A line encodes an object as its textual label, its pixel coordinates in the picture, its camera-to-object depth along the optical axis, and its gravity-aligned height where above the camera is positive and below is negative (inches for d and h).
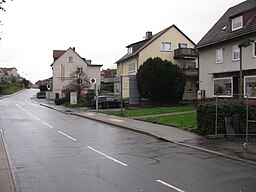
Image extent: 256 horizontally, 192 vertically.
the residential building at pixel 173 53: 1900.8 +200.9
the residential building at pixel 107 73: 4158.5 +225.4
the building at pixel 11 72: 6624.0 +387.8
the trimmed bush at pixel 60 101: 2055.9 -57.4
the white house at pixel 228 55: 1089.4 +120.2
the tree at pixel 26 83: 6090.1 +144.8
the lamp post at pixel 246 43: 616.1 +82.6
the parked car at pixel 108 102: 1583.4 -49.4
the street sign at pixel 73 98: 1720.0 -34.0
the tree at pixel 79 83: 1897.1 +42.6
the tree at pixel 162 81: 1567.4 +42.5
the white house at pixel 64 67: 2994.6 +199.9
